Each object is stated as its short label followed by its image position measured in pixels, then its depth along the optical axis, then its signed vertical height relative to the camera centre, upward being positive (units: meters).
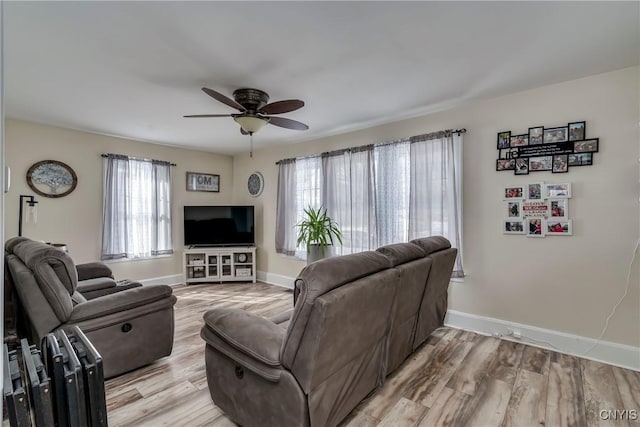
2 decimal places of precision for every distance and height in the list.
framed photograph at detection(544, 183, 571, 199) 2.76 +0.23
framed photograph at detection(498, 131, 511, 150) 3.09 +0.78
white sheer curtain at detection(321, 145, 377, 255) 4.09 +0.32
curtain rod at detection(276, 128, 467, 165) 3.36 +0.96
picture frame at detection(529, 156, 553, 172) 2.86 +0.50
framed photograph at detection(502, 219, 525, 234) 3.01 -0.10
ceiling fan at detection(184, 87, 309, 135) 2.75 +0.97
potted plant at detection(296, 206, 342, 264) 4.30 -0.23
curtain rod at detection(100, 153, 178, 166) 4.55 +0.99
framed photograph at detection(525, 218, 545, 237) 2.90 -0.10
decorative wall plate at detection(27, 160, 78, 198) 3.97 +0.58
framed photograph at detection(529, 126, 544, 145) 2.91 +0.77
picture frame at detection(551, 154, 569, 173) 2.77 +0.47
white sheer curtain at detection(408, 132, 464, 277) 3.36 +0.33
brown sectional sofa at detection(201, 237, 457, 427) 1.49 -0.68
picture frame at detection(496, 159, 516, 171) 3.05 +0.52
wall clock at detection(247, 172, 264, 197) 5.73 +0.68
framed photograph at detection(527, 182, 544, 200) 2.88 +0.24
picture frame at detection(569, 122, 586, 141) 2.71 +0.75
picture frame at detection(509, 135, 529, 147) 2.99 +0.74
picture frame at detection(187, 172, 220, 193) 5.60 +0.72
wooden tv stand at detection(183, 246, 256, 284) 5.38 -0.78
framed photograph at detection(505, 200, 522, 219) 3.01 +0.07
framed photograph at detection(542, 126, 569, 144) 2.79 +0.75
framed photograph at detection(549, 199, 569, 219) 2.78 +0.07
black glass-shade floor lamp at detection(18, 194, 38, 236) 3.89 +0.18
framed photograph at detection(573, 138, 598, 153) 2.65 +0.61
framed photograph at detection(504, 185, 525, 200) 2.99 +0.24
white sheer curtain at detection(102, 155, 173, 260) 4.56 +0.20
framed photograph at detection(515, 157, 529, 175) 2.97 +0.48
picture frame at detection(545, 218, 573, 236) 2.77 -0.10
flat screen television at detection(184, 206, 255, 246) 5.40 -0.10
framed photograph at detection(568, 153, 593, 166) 2.67 +0.50
